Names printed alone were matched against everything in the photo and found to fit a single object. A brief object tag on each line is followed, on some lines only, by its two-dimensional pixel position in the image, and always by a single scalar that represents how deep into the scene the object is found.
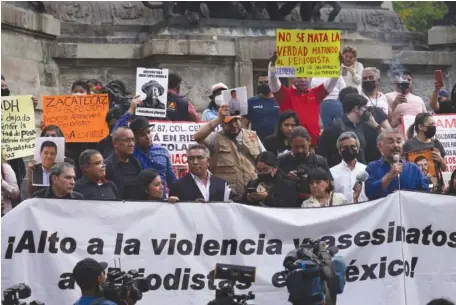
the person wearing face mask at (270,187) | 13.62
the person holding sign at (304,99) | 16.42
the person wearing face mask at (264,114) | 16.70
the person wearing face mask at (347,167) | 14.22
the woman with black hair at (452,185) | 13.58
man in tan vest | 14.77
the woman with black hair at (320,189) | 13.37
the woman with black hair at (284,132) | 15.38
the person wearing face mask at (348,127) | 15.46
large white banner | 12.16
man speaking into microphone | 13.15
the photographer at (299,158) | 14.07
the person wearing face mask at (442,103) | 17.55
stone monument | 20.52
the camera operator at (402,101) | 17.45
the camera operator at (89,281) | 10.70
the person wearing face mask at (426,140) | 15.09
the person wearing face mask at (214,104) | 16.90
